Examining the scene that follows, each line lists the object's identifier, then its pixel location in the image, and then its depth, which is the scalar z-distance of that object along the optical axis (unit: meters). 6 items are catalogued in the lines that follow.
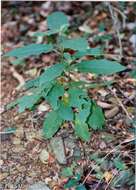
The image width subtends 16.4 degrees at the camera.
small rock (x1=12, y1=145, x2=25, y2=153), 2.14
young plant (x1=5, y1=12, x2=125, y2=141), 1.98
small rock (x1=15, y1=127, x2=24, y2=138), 2.21
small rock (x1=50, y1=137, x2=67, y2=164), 2.07
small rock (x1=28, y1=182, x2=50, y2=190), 1.97
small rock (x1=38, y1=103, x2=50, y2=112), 2.33
